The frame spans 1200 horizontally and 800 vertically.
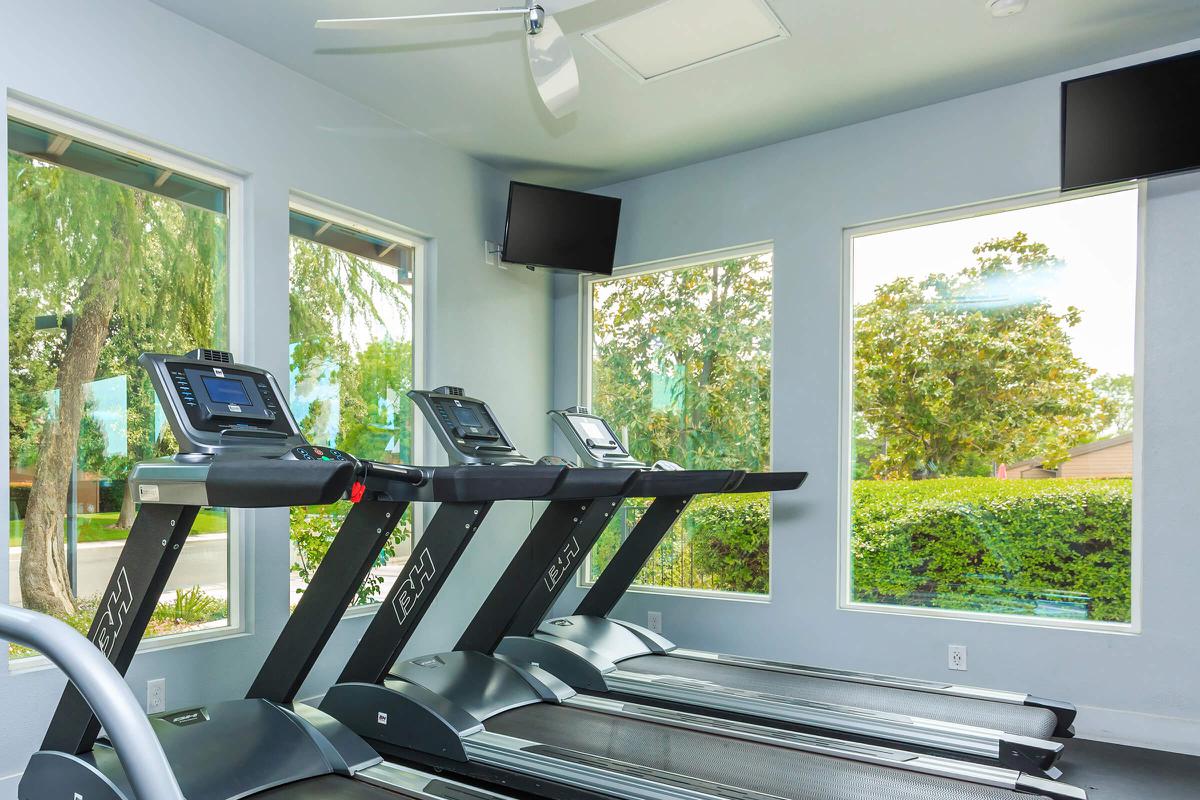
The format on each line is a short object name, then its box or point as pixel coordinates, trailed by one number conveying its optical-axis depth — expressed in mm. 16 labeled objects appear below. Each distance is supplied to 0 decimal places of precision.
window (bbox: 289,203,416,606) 3955
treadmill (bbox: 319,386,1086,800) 2529
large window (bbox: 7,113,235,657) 2934
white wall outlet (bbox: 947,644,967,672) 3916
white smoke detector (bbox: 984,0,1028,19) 3178
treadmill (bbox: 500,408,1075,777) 2982
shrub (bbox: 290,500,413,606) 3887
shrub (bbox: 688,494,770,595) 4645
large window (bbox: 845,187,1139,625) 3770
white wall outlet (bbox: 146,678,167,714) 3121
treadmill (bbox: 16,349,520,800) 2137
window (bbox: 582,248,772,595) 4758
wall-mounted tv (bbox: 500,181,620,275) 4853
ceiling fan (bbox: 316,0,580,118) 2506
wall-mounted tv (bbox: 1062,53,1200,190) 3381
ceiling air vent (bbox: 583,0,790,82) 3314
